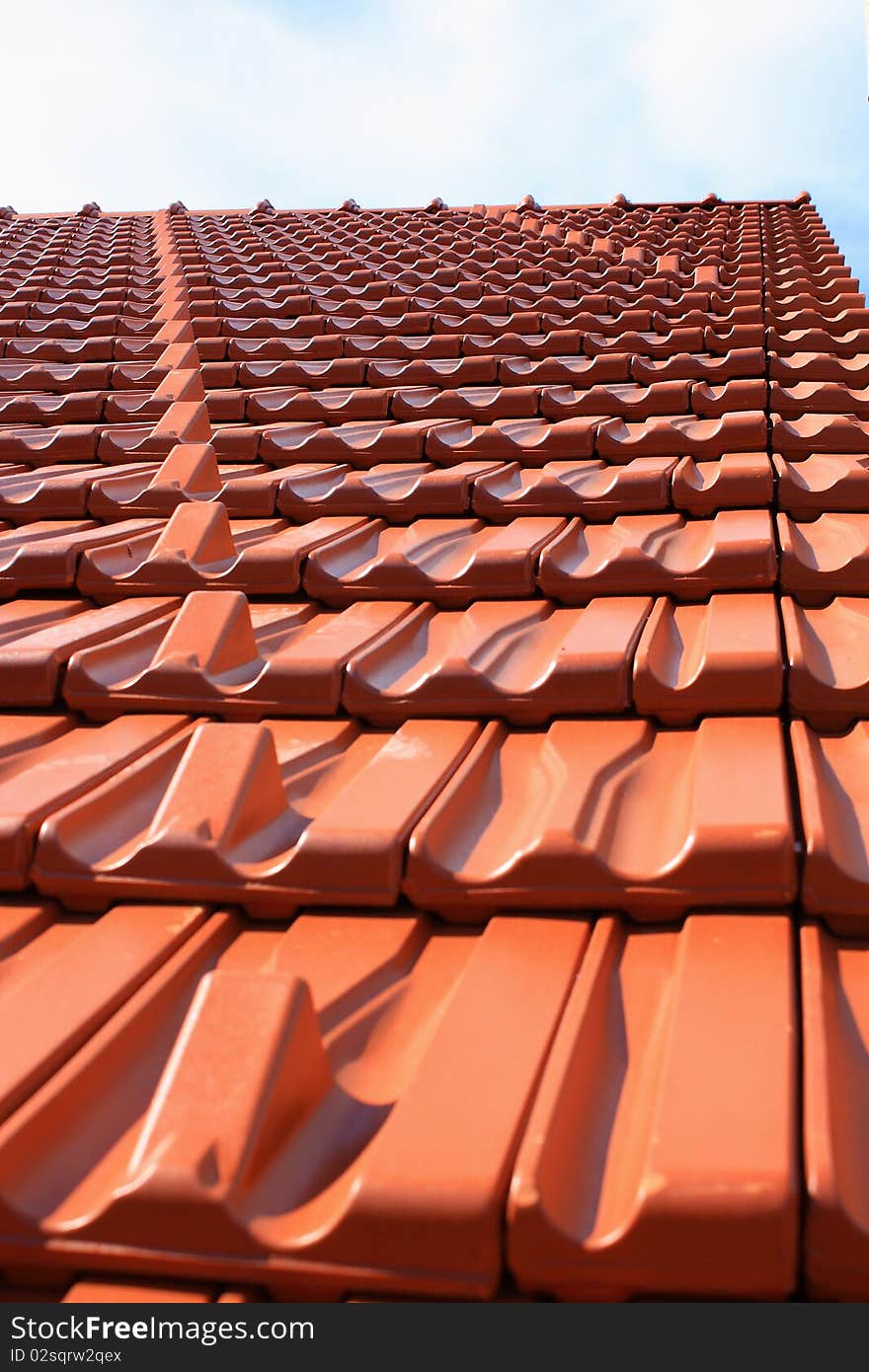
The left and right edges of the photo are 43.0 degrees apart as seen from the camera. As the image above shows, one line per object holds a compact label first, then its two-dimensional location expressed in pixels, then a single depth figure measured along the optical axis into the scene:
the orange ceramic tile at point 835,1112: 0.82
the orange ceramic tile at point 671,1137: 0.83
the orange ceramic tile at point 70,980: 1.07
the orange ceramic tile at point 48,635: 1.76
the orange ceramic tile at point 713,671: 1.55
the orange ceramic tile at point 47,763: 1.37
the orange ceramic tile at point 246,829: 1.29
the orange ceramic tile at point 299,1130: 0.86
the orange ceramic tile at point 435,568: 2.00
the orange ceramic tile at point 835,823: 1.18
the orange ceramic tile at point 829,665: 1.53
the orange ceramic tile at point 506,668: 1.61
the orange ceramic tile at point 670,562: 1.89
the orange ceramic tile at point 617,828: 1.21
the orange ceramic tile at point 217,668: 1.70
